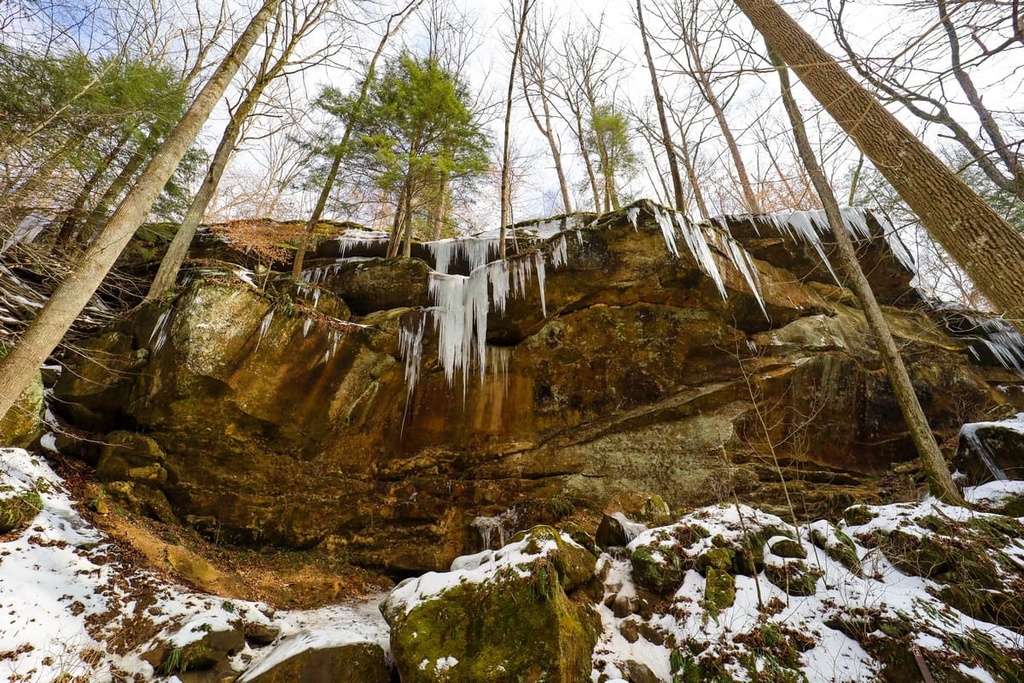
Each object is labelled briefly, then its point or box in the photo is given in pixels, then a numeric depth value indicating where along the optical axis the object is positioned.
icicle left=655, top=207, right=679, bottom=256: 6.96
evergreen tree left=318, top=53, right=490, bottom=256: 9.32
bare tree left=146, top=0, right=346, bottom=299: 7.91
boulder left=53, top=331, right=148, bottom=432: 6.00
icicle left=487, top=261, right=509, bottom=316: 7.34
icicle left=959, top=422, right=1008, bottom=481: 5.10
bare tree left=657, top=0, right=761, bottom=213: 9.69
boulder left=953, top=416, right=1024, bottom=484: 5.03
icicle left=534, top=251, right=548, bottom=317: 7.25
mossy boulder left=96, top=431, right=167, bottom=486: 5.82
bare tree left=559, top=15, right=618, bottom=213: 12.52
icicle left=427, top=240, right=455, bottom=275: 9.36
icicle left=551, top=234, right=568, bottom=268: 7.21
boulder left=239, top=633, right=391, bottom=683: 3.34
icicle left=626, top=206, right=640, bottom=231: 7.13
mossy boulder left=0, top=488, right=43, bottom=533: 4.04
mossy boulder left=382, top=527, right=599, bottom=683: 3.19
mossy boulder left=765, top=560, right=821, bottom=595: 4.05
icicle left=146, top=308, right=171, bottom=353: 5.96
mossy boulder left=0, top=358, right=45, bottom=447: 5.02
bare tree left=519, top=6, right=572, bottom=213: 12.66
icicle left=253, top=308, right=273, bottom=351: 6.08
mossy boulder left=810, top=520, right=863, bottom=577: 4.20
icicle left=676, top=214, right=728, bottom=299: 7.01
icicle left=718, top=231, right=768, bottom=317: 7.39
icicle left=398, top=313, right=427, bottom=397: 6.92
